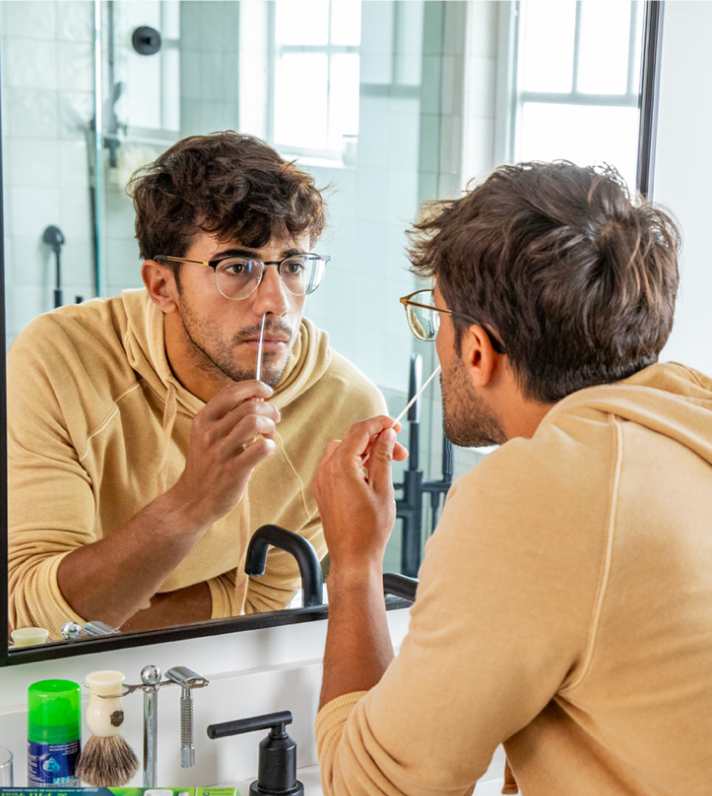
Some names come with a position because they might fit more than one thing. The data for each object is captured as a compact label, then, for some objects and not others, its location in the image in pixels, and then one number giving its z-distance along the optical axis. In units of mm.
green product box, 1631
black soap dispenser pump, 1771
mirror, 1703
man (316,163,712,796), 1439
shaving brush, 1685
